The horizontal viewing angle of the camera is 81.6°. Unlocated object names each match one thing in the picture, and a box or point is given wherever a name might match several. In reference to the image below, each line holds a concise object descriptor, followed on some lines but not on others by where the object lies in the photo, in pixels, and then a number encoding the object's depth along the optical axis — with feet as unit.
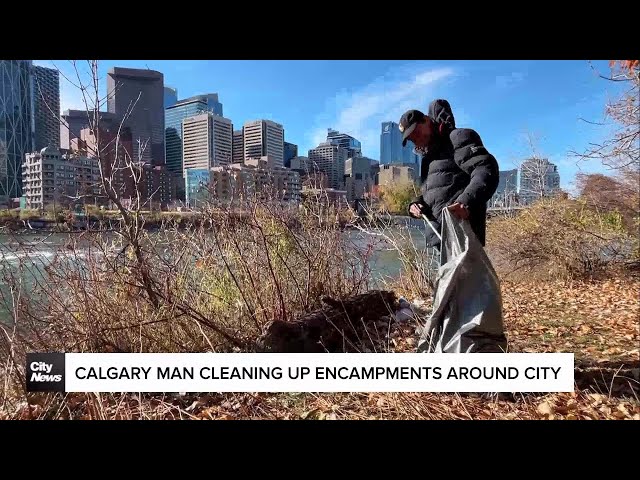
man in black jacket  6.27
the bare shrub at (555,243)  13.39
